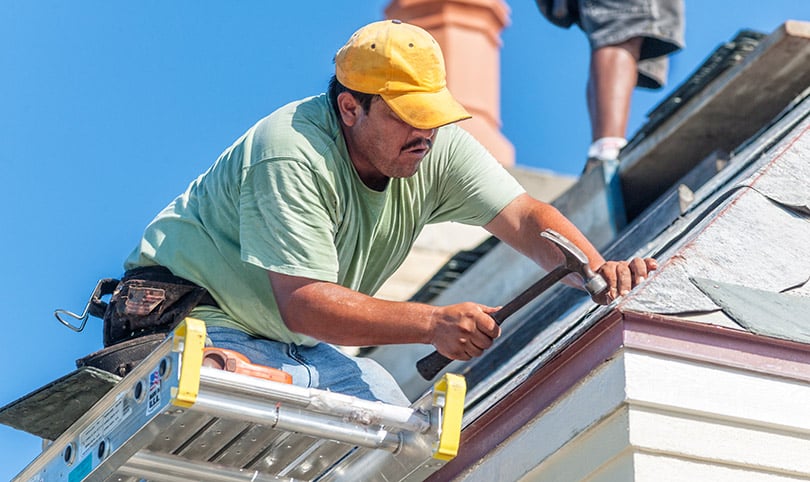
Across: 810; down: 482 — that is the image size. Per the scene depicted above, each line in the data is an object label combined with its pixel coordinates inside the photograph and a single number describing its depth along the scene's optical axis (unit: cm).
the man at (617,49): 1795
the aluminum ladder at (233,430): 886
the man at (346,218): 977
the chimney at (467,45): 3666
